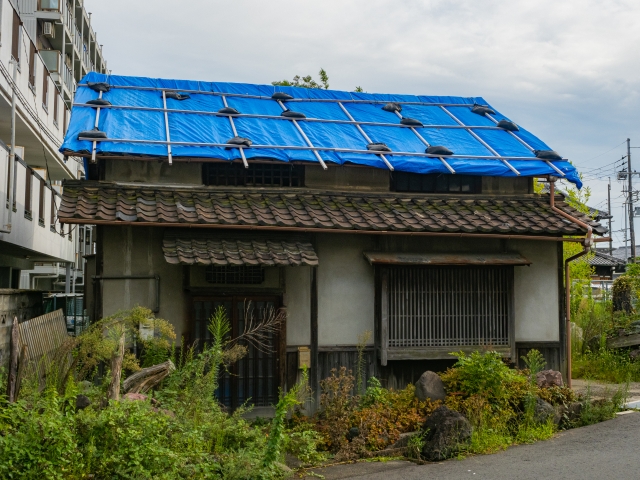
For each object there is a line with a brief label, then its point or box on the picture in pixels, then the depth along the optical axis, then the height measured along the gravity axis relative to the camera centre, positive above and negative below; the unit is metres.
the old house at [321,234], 10.75 +1.06
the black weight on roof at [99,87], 14.24 +4.58
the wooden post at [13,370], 7.70 -0.93
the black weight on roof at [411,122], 14.47 +3.87
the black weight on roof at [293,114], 14.02 +3.91
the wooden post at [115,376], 7.75 -1.00
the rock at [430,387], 10.23 -1.49
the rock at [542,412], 10.09 -1.84
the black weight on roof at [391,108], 15.48 +4.49
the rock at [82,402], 7.47 -1.26
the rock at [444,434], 8.85 -1.94
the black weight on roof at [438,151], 12.85 +2.87
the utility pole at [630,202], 44.25 +6.91
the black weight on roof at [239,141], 11.98 +2.84
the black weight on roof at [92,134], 11.30 +2.80
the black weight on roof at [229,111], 13.79 +3.92
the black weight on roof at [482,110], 15.95 +4.57
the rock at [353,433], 9.42 -2.03
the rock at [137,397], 8.06 -1.32
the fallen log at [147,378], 8.64 -1.15
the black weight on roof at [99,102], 13.21 +3.93
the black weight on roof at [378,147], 12.60 +2.88
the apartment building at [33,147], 13.48 +4.10
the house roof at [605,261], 48.56 +2.61
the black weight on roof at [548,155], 13.24 +2.87
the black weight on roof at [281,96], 15.32 +4.70
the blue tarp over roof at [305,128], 11.94 +3.46
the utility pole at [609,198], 55.18 +8.31
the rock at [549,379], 11.00 -1.44
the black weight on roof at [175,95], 14.49 +4.48
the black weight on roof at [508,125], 14.85 +3.92
